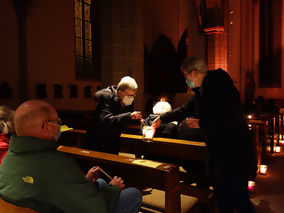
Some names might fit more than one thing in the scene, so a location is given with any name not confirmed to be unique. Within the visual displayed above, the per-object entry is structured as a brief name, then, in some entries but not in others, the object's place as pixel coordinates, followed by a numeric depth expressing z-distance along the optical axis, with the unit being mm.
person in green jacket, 1352
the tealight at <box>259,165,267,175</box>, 4676
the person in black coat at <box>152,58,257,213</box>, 2057
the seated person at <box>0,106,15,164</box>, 2453
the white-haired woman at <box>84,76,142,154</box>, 2838
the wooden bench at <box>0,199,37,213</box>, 1288
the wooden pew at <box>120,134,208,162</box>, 2637
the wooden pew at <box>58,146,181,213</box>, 1852
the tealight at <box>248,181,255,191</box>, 3830
